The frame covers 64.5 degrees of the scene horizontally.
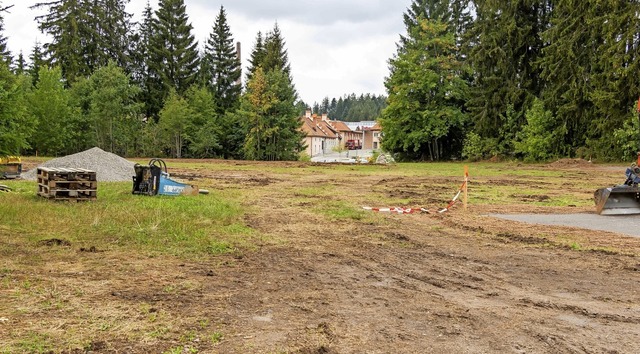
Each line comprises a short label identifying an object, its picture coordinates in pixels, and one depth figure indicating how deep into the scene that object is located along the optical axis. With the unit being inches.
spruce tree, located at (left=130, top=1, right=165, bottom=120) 2180.1
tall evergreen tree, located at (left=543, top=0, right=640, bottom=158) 1261.1
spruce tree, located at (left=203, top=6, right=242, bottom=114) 2239.2
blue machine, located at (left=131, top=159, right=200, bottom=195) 561.9
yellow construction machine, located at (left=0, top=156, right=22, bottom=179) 721.0
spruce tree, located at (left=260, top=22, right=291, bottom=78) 2198.6
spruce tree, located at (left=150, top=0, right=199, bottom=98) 2105.1
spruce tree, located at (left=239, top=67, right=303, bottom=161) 1873.8
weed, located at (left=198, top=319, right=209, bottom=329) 173.3
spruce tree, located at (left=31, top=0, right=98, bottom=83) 2032.5
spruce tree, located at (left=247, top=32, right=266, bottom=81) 2297.0
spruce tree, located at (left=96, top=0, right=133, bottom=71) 2135.8
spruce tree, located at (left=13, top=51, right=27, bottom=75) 2116.8
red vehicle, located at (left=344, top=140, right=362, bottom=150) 4712.6
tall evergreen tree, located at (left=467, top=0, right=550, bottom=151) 1633.9
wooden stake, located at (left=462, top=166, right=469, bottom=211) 526.0
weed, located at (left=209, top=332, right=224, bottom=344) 160.1
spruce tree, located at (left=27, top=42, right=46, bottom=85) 2039.1
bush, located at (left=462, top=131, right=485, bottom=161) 1690.5
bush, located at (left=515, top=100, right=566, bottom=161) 1492.4
